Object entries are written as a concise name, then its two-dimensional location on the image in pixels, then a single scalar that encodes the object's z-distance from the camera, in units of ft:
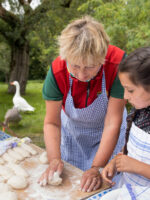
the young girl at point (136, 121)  3.64
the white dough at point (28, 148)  5.35
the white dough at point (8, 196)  3.65
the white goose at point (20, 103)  16.90
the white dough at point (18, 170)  4.42
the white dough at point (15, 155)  5.08
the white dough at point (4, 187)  3.91
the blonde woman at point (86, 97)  4.07
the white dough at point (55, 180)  4.11
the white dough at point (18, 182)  4.04
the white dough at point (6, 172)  4.40
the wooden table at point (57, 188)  3.90
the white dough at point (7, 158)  5.05
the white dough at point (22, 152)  5.21
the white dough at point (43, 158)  4.94
